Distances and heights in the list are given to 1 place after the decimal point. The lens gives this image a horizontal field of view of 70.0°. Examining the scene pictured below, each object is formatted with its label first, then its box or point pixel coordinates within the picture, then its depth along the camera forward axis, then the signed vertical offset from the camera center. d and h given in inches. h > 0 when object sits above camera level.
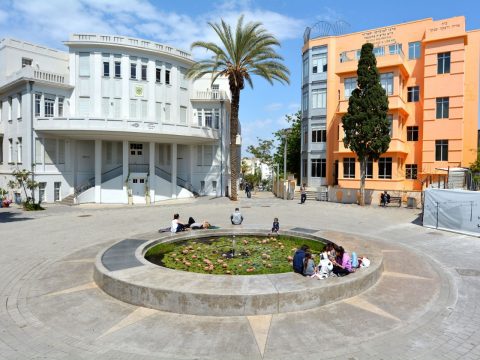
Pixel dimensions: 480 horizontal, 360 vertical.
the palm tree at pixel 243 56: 1178.6 +412.3
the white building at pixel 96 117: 1181.1 +209.3
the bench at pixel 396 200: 1139.9 -83.3
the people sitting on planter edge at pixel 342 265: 371.9 -97.9
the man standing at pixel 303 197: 1230.1 -81.9
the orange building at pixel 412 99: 1259.2 +297.1
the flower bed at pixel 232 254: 422.6 -114.5
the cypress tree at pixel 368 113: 1122.0 +205.7
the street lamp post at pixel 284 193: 1421.0 -76.6
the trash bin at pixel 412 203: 1107.0 -88.1
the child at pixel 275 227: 597.3 -92.9
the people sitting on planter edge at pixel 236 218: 702.5 -90.4
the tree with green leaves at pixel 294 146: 1959.9 +164.9
